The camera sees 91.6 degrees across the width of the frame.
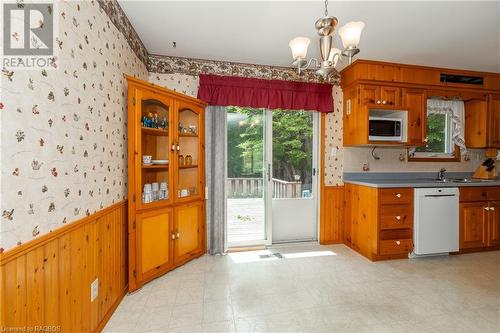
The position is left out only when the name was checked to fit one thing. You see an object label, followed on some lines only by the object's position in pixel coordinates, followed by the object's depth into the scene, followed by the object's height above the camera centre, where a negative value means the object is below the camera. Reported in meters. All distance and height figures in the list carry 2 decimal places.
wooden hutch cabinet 2.23 -0.18
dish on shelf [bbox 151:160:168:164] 2.56 +0.03
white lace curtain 3.71 +0.82
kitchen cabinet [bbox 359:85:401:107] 3.19 +0.91
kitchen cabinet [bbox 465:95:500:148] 3.55 +0.63
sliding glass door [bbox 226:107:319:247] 3.39 -0.17
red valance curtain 3.12 +0.95
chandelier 1.57 +0.84
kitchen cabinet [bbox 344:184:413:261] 2.89 -0.71
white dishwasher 2.94 -0.69
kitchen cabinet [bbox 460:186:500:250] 3.09 -0.69
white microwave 3.16 +0.47
